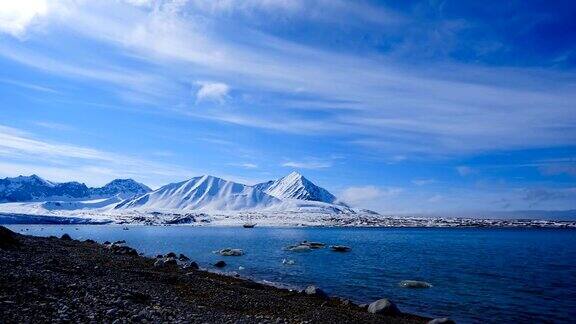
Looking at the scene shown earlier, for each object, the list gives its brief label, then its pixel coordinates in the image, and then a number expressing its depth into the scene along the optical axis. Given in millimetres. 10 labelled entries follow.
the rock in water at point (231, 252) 67938
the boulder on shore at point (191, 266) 45250
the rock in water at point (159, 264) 42156
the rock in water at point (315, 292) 31536
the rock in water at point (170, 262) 44700
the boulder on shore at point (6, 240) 37175
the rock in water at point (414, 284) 39188
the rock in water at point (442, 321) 24422
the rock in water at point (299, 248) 78712
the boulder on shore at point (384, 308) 26938
